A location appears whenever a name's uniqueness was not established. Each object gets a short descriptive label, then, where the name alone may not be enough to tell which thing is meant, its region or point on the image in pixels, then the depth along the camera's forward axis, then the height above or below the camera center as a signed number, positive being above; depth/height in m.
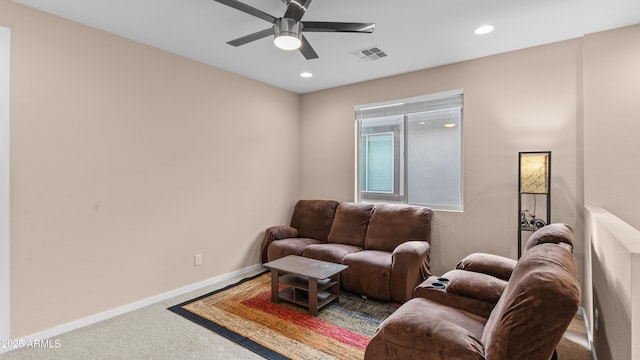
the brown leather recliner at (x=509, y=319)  1.22 -0.72
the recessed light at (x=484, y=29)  2.73 +1.34
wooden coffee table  2.87 -1.11
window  3.78 +0.33
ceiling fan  2.07 +1.08
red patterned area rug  2.35 -1.34
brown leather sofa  3.15 -0.86
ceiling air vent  3.25 +1.37
